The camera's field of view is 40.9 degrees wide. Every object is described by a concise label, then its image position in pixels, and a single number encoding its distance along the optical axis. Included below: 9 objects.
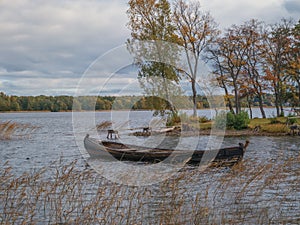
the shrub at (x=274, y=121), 35.36
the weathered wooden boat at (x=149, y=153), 16.83
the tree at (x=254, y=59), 41.69
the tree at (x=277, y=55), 41.81
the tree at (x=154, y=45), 35.91
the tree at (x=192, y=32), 41.62
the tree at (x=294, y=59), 41.44
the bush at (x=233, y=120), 34.69
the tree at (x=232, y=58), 41.97
